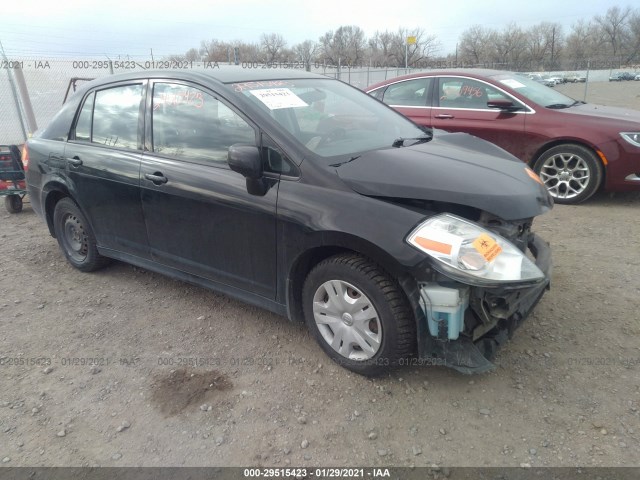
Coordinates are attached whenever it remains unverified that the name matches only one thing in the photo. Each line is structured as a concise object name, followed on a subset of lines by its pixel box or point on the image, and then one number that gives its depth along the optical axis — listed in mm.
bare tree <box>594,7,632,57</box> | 64312
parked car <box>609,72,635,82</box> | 38616
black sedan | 2340
